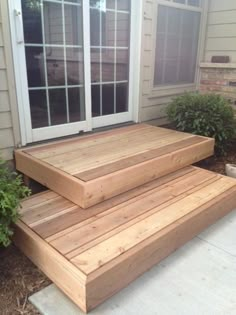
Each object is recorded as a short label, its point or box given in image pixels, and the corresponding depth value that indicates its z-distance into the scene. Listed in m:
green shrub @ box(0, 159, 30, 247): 1.60
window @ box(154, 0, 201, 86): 3.73
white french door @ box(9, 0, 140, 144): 2.58
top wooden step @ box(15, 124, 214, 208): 2.13
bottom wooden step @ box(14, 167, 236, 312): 1.55
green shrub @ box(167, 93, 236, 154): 3.40
